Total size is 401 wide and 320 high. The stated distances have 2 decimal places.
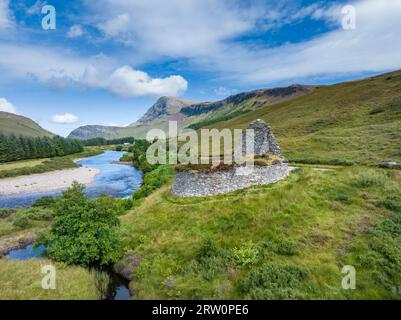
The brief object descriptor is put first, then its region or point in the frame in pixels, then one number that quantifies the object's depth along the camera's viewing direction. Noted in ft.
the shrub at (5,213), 128.57
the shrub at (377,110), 251.76
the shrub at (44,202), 139.59
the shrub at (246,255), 53.72
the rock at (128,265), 61.86
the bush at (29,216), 111.01
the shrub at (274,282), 42.91
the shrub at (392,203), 64.76
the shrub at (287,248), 53.67
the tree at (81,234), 64.06
